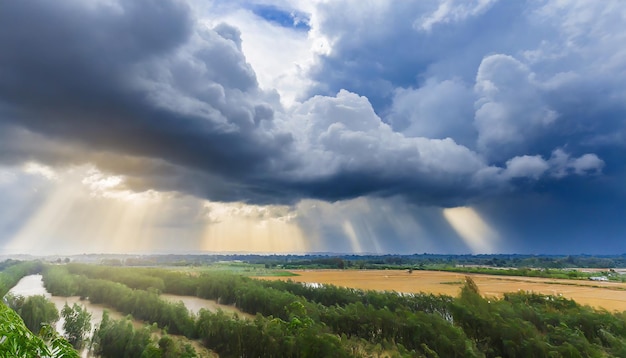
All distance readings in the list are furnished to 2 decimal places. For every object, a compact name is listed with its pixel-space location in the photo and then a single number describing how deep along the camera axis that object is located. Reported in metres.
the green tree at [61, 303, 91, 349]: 24.38
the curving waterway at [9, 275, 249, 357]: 32.68
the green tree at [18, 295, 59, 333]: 27.98
